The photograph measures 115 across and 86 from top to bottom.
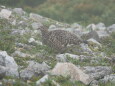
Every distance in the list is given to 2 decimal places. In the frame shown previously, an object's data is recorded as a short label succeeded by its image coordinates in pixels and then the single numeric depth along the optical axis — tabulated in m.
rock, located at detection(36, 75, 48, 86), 9.34
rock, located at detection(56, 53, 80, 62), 13.36
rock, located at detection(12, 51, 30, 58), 12.80
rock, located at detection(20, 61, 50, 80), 9.96
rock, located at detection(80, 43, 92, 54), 15.91
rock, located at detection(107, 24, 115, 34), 24.60
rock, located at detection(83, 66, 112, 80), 11.15
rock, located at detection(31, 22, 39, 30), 20.22
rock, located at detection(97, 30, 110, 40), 20.28
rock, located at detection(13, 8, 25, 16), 24.76
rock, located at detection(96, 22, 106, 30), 26.50
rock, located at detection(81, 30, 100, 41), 19.14
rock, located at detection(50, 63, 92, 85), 10.40
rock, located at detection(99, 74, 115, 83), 10.73
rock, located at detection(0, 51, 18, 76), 9.75
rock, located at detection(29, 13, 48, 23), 24.43
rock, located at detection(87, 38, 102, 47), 17.58
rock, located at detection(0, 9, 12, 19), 20.17
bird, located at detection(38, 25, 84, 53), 14.26
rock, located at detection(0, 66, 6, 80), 9.40
